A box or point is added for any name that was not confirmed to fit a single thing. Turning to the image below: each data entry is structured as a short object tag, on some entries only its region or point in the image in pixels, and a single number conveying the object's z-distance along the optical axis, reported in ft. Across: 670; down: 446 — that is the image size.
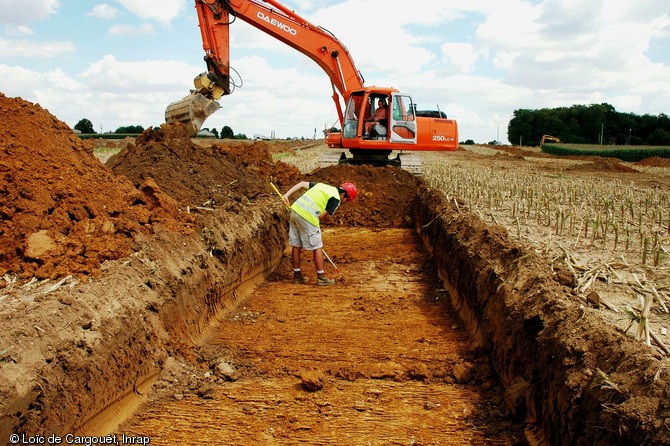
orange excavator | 44.65
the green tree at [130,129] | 190.85
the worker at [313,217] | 27.04
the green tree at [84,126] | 183.22
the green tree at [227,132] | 207.31
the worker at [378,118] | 50.19
